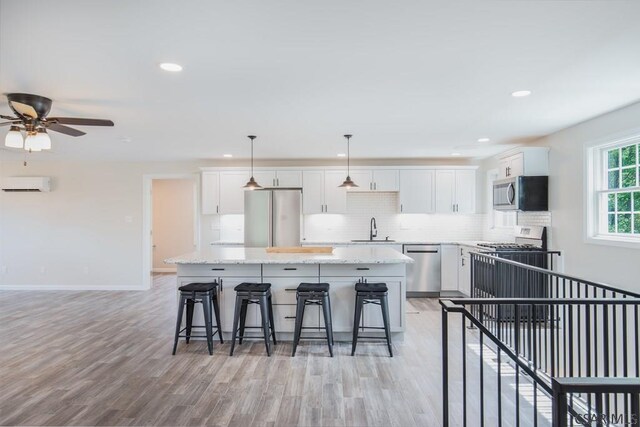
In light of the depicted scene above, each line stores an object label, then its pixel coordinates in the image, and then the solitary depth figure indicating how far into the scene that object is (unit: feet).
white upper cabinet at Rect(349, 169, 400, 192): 21.80
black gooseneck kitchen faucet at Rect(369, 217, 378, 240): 22.41
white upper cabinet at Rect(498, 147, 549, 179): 15.94
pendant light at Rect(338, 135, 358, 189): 17.33
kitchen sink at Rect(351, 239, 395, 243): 21.38
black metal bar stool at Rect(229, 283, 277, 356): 12.01
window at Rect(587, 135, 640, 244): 11.93
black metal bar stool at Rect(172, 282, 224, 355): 12.12
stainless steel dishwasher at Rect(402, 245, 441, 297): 20.45
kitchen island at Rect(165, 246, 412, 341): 13.10
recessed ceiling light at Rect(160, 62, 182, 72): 8.55
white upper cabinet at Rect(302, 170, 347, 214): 21.84
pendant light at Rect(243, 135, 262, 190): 17.17
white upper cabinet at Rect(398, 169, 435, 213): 21.72
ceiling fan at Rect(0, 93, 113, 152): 10.36
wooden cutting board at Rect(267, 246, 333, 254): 14.93
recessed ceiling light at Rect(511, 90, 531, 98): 10.41
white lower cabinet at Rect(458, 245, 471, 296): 19.45
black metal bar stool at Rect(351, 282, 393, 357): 12.02
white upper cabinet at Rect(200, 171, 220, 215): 22.16
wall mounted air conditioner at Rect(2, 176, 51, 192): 22.33
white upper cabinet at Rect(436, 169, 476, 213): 21.71
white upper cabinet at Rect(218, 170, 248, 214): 22.04
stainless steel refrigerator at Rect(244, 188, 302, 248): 21.15
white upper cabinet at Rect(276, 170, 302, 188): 21.83
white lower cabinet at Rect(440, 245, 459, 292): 20.33
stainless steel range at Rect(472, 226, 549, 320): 15.08
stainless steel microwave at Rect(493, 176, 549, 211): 15.90
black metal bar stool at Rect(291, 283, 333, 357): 11.89
